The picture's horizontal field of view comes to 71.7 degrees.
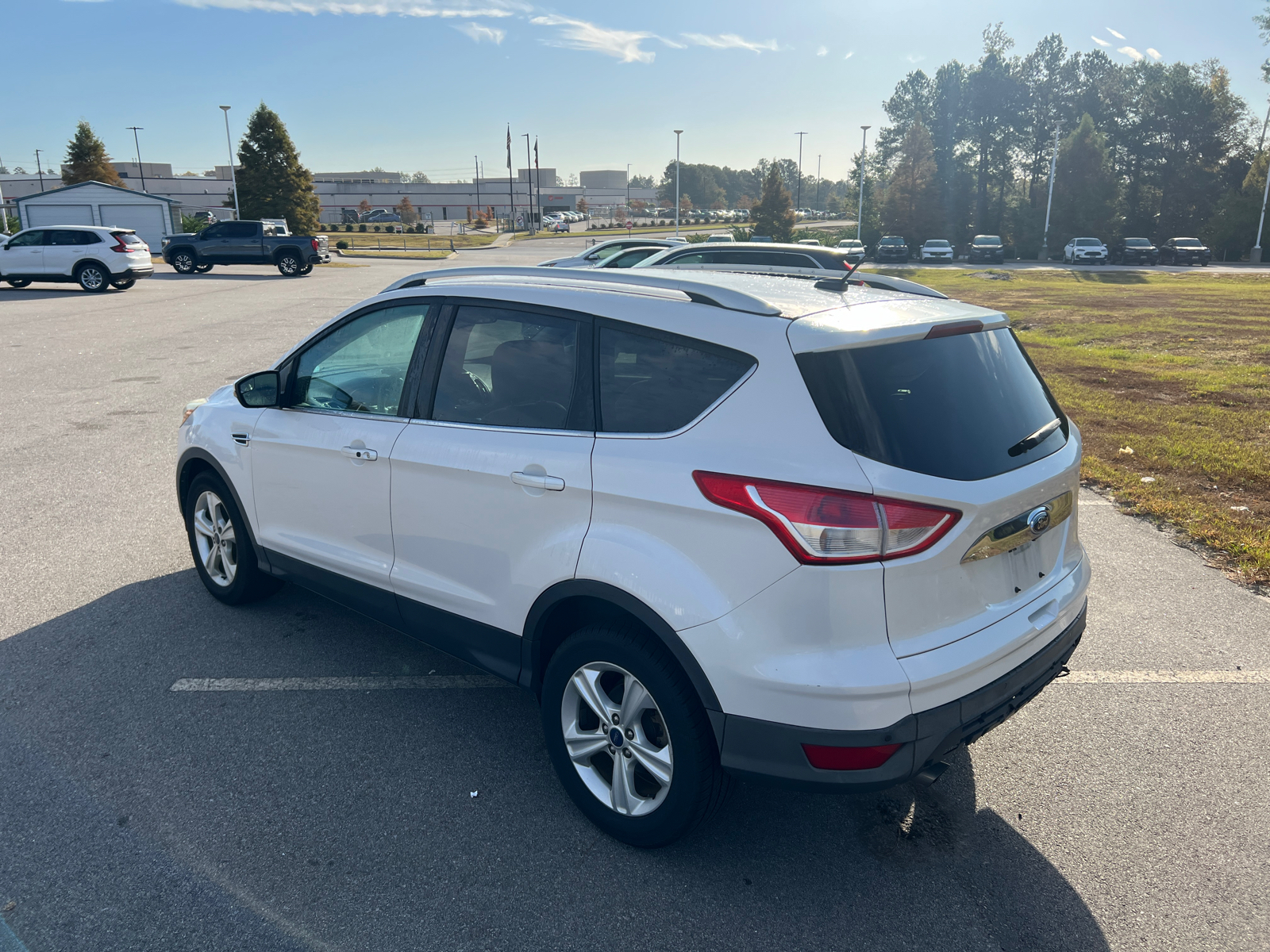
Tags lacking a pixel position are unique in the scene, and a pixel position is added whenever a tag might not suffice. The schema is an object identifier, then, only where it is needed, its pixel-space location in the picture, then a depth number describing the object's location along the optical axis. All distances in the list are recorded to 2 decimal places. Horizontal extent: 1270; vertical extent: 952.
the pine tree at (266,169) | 56.59
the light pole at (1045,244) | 60.56
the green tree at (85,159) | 60.22
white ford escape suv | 2.42
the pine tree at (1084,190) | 61.38
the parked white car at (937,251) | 51.88
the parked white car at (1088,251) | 48.94
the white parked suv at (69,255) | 25.84
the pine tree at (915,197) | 66.00
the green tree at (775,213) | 52.84
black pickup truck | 34.19
